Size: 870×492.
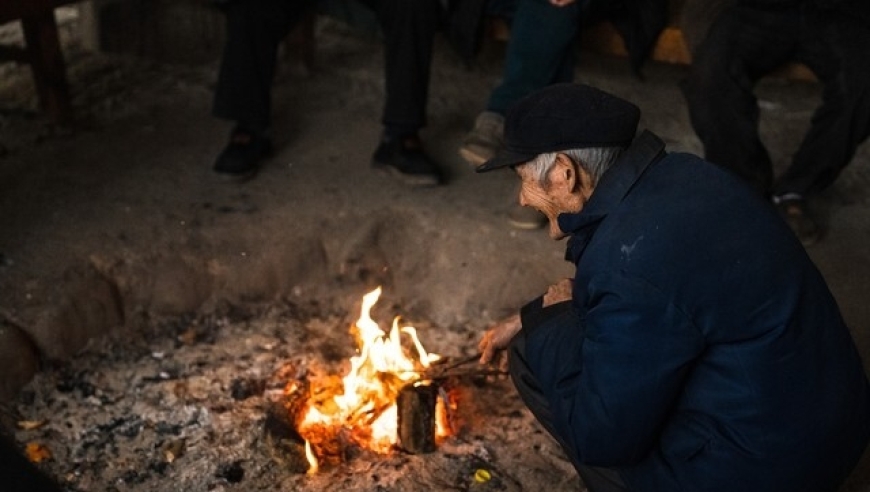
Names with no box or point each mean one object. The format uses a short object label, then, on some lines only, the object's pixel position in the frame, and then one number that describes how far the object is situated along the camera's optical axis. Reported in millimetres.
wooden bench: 4242
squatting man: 1902
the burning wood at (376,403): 2934
